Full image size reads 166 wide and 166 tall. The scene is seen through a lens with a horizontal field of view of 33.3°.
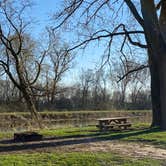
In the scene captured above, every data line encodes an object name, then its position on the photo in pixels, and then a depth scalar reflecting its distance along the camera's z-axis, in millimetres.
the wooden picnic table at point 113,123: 14111
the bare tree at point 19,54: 18956
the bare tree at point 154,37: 13119
